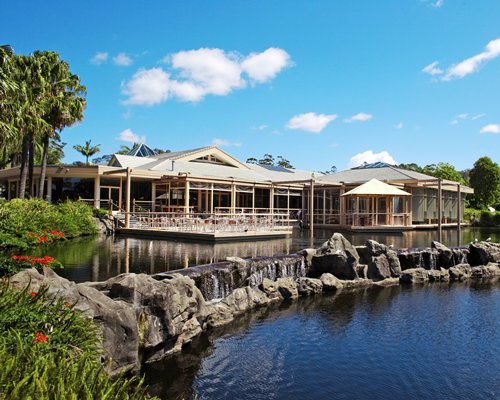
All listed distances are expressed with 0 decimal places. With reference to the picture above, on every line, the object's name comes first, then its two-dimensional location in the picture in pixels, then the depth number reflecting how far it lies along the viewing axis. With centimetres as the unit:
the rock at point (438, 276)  1433
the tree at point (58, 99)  2278
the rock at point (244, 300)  985
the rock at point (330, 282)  1225
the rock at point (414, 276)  1395
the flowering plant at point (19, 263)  643
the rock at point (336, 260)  1348
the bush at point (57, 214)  1741
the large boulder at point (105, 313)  612
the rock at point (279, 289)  1114
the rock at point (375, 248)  1431
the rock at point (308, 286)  1174
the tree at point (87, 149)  5522
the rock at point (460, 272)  1474
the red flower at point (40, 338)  448
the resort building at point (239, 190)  2616
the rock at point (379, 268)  1384
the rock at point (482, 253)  1680
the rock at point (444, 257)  1623
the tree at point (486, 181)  4322
